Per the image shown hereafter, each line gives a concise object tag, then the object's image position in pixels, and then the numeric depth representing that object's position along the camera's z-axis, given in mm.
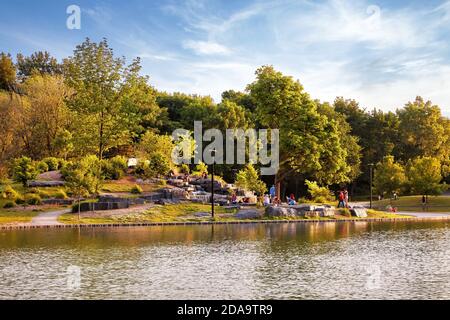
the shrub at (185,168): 64906
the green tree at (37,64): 112875
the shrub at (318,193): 61184
